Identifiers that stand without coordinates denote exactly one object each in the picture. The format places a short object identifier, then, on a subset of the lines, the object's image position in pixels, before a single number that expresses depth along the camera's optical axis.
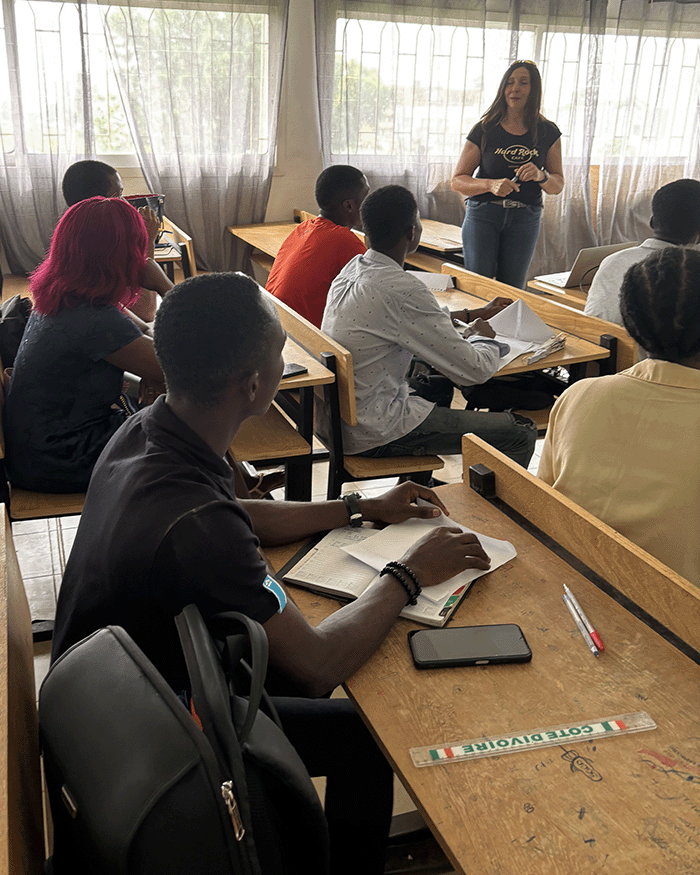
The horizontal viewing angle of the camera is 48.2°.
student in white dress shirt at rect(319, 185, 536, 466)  2.39
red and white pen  1.14
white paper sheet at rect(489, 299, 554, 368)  2.79
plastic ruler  0.96
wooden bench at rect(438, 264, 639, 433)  2.66
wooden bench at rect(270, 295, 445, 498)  2.35
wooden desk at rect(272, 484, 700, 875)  0.84
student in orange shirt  3.12
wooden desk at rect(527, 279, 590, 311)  3.61
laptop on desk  3.71
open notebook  1.26
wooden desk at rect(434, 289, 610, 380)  2.60
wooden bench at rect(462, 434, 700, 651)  1.16
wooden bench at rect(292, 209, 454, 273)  4.58
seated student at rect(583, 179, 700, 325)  2.69
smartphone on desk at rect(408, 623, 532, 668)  1.12
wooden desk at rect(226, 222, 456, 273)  4.59
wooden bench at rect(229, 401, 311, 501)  2.37
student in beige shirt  1.39
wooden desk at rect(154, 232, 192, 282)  3.82
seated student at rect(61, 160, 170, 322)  3.43
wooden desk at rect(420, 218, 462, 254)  4.63
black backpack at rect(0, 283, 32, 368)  2.61
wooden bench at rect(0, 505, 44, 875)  0.79
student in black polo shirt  1.01
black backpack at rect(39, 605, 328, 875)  0.72
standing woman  3.85
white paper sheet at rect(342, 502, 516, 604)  1.30
